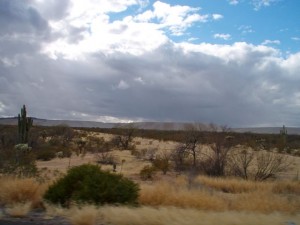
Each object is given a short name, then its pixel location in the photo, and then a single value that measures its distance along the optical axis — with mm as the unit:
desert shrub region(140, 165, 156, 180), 22462
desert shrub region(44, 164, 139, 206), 11451
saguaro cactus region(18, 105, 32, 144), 28871
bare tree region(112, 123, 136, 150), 43737
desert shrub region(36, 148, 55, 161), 32537
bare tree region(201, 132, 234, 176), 24153
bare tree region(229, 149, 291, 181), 22986
